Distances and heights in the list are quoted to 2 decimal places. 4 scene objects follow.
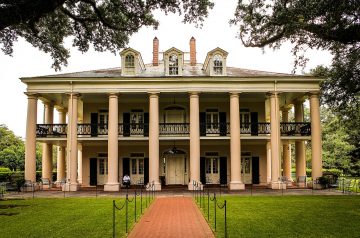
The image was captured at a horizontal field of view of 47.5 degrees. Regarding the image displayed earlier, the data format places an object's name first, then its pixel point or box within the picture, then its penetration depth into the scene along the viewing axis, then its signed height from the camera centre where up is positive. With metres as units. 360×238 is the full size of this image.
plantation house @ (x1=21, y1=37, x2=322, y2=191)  26.16 +2.15
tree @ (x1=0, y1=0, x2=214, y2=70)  15.24 +5.37
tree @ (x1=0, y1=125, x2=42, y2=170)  53.19 +0.43
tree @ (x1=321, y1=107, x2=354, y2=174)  41.66 +0.65
